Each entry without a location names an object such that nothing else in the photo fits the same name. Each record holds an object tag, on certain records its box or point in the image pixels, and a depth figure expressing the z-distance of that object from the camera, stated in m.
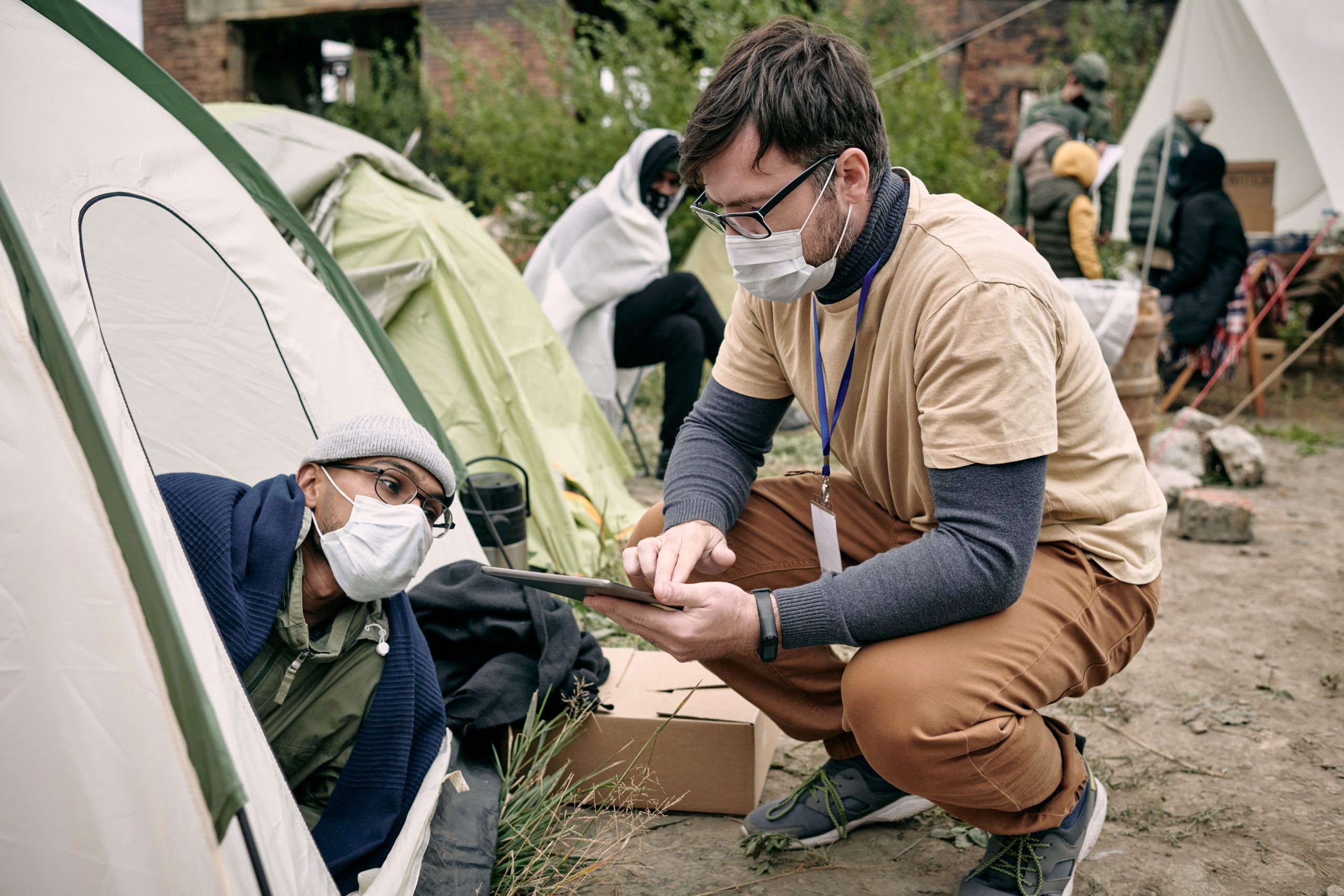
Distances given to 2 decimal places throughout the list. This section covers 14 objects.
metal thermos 2.91
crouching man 1.49
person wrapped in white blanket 4.38
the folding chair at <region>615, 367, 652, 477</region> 4.70
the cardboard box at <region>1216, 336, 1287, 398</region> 6.57
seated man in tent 1.58
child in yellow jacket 5.39
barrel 4.08
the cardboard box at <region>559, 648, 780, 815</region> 2.07
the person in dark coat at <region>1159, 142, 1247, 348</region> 6.09
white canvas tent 5.32
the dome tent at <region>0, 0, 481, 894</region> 1.17
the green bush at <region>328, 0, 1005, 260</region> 7.20
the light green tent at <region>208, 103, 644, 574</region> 3.45
